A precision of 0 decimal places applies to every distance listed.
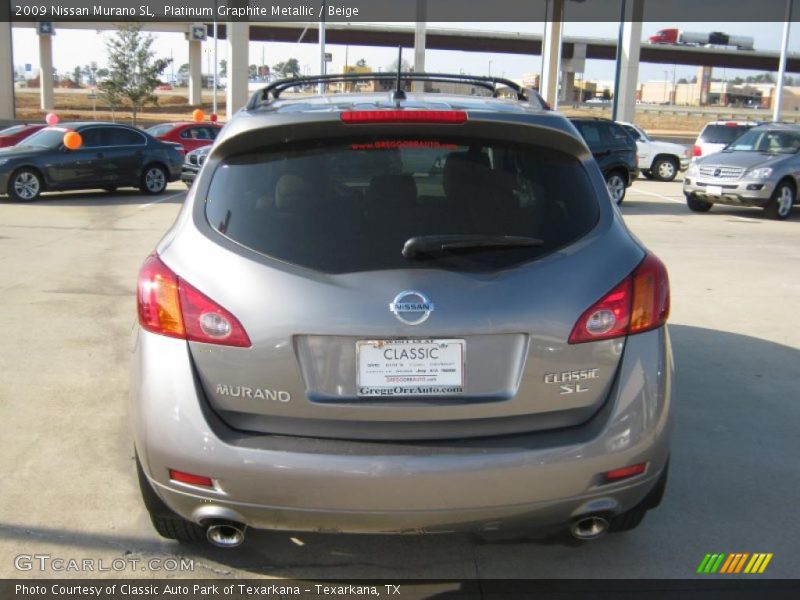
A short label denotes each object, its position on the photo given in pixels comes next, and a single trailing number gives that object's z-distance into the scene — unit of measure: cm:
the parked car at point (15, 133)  1955
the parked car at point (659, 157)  2581
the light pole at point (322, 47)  3397
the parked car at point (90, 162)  1633
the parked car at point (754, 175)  1549
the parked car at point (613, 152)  1739
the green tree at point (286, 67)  4362
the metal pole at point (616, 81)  3959
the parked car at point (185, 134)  2245
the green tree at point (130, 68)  4312
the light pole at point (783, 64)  3284
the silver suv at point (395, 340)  273
